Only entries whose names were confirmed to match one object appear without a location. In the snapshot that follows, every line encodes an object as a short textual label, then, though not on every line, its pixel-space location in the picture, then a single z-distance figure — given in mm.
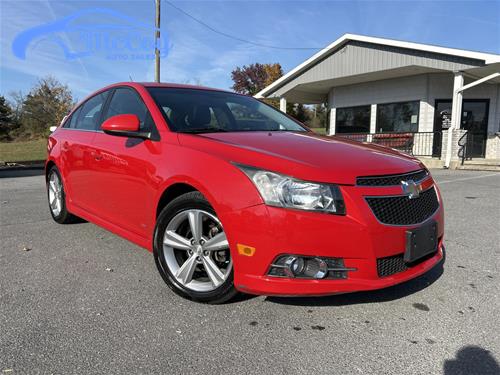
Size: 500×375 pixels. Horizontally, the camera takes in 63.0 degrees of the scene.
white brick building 13117
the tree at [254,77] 44938
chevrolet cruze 2260
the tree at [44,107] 44406
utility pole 18109
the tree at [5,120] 44444
